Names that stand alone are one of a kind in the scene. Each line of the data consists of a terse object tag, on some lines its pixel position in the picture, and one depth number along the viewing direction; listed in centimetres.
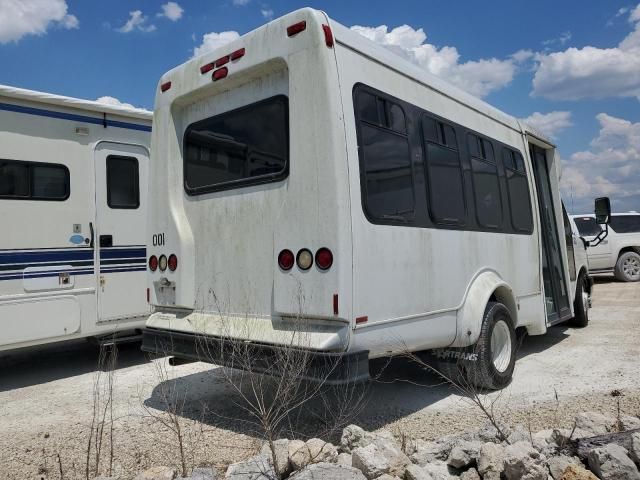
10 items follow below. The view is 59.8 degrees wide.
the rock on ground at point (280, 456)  306
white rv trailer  571
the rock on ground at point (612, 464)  279
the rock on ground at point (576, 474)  277
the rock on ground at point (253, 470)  297
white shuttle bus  371
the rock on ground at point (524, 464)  276
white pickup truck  1439
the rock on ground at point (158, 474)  293
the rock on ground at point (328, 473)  277
